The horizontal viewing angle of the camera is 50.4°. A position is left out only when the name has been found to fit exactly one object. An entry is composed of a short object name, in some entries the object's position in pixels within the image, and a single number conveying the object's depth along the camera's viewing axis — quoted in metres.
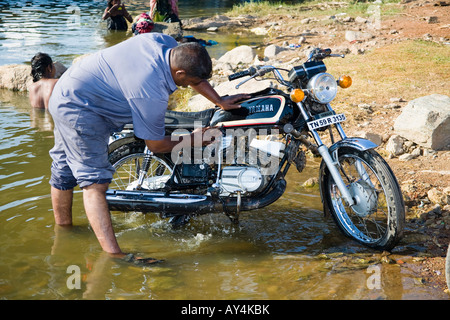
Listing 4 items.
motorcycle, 3.84
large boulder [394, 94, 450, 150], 5.26
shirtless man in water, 6.55
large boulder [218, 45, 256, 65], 10.34
